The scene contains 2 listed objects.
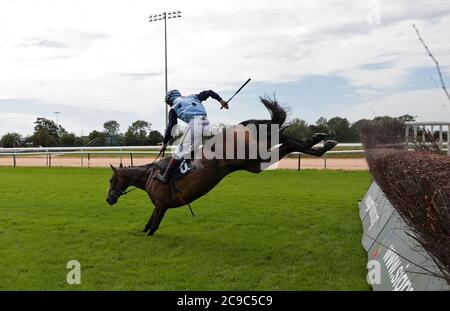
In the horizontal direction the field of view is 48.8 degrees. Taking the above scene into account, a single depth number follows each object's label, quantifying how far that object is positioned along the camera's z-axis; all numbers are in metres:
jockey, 6.47
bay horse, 6.09
